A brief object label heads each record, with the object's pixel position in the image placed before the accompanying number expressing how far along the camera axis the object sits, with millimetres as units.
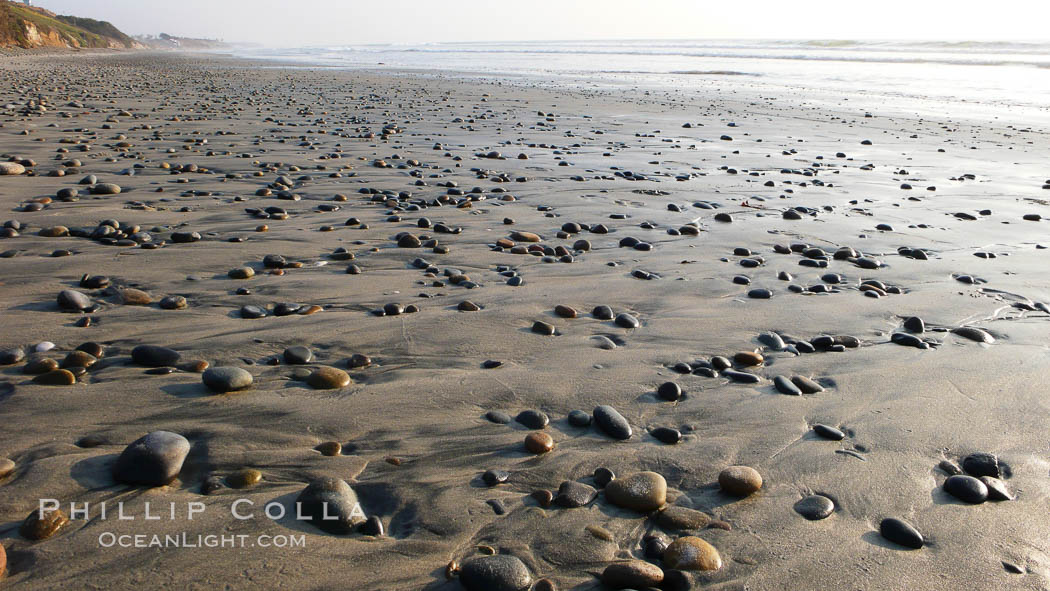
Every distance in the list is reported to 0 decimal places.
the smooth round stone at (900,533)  1867
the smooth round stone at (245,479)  1960
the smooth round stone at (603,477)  2098
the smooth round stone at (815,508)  1993
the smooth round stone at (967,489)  2074
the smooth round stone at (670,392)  2689
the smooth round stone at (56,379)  2428
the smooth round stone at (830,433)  2416
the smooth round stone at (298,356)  2779
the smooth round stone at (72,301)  3174
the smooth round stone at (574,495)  1987
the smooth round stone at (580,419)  2443
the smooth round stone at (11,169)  6242
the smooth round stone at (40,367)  2508
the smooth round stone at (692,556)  1737
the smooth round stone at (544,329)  3299
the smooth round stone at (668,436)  2357
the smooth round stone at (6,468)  1880
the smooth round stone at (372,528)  1819
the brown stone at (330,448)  2162
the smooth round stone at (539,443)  2254
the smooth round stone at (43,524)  1655
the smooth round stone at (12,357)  2576
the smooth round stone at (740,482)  2061
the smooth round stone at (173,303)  3316
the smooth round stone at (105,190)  5672
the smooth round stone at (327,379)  2586
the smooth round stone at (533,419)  2436
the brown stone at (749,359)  3027
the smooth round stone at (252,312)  3252
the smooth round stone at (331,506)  1817
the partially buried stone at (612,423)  2379
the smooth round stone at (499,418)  2457
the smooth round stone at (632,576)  1647
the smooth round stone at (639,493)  1971
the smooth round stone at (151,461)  1899
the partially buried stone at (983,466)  2229
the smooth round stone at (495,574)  1616
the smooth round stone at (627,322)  3439
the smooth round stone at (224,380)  2447
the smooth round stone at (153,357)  2650
